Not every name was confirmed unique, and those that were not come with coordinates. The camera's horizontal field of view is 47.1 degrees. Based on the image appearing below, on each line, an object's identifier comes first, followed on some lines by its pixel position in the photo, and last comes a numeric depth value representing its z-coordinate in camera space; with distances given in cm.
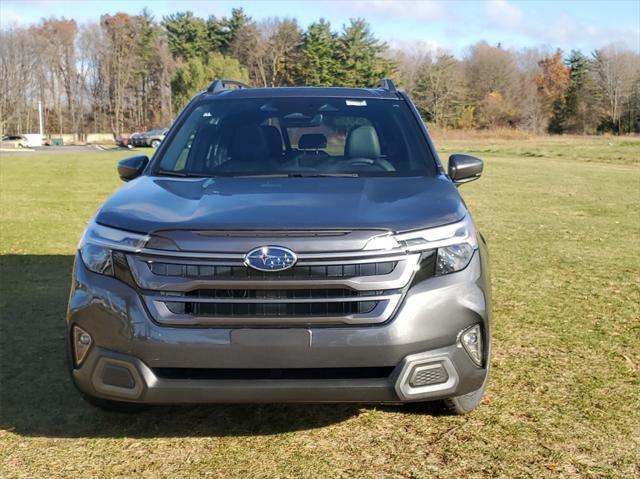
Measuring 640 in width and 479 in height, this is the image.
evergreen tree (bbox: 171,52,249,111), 7862
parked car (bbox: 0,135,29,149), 6626
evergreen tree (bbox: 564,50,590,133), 9194
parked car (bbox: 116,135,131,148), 5530
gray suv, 291
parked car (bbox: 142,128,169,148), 5053
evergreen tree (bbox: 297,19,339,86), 8181
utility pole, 8406
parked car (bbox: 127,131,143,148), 5228
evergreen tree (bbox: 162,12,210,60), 9656
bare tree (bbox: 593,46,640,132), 9088
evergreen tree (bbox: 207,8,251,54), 9712
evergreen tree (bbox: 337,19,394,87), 8088
